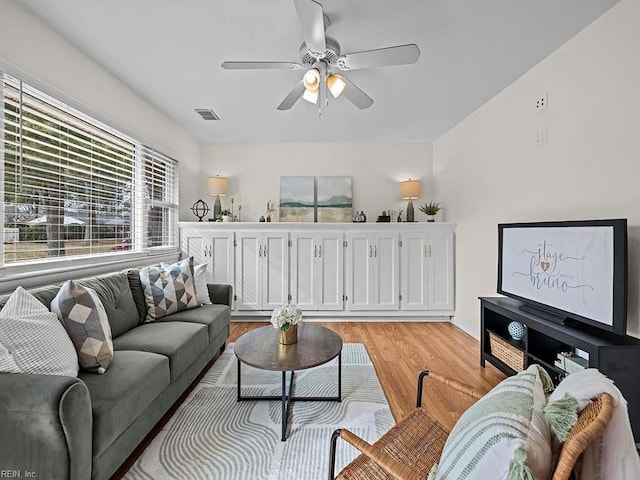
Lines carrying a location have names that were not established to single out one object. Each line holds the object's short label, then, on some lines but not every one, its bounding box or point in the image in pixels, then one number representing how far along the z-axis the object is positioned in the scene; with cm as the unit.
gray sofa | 110
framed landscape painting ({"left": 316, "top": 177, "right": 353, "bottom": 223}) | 443
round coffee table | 178
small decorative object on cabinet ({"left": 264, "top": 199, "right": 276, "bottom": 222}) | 445
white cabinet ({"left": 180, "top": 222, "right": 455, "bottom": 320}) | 398
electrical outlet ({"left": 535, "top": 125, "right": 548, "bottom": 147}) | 236
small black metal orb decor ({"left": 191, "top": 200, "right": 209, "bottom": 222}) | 430
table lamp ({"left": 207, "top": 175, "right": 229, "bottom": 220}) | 426
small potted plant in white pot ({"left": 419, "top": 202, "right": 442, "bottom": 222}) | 411
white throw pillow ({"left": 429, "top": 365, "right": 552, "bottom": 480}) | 64
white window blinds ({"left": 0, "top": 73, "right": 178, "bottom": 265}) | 183
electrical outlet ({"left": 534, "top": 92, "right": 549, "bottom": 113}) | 234
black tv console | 159
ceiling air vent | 328
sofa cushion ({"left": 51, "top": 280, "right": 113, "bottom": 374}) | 154
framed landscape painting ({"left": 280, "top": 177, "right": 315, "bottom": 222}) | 441
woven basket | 221
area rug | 154
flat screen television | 166
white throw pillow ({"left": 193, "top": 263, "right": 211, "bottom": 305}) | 286
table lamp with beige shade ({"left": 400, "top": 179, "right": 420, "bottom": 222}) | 427
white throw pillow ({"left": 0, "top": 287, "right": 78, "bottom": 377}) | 124
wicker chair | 62
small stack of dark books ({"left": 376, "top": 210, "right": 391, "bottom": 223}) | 426
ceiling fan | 163
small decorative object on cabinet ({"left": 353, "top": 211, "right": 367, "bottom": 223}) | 423
